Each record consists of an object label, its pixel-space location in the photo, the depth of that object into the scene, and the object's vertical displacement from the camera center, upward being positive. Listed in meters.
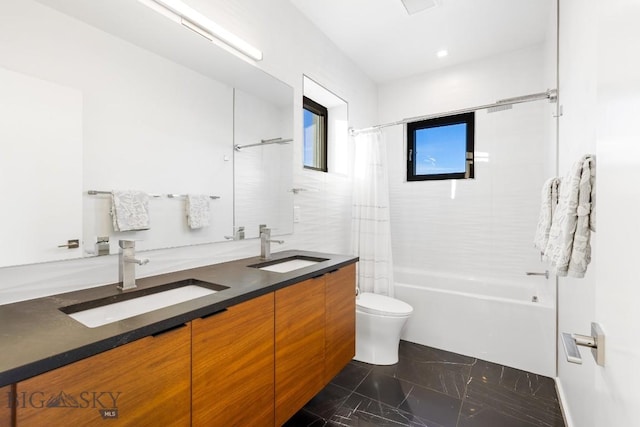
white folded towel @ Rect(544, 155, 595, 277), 0.94 -0.03
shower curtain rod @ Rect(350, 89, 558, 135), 2.02 +0.77
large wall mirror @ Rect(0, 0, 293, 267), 0.99 +0.36
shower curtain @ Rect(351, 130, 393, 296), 2.77 -0.06
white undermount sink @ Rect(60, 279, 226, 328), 1.01 -0.35
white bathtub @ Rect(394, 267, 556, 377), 2.22 -0.88
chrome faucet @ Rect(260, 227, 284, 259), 1.89 -0.20
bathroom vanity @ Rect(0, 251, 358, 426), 0.67 -0.42
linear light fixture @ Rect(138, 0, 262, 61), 1.35 +0.92
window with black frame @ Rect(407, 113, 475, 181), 2.91 +0.65
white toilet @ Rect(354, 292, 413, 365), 2.27 -0.92
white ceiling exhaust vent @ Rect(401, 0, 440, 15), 2.02 +1.41
